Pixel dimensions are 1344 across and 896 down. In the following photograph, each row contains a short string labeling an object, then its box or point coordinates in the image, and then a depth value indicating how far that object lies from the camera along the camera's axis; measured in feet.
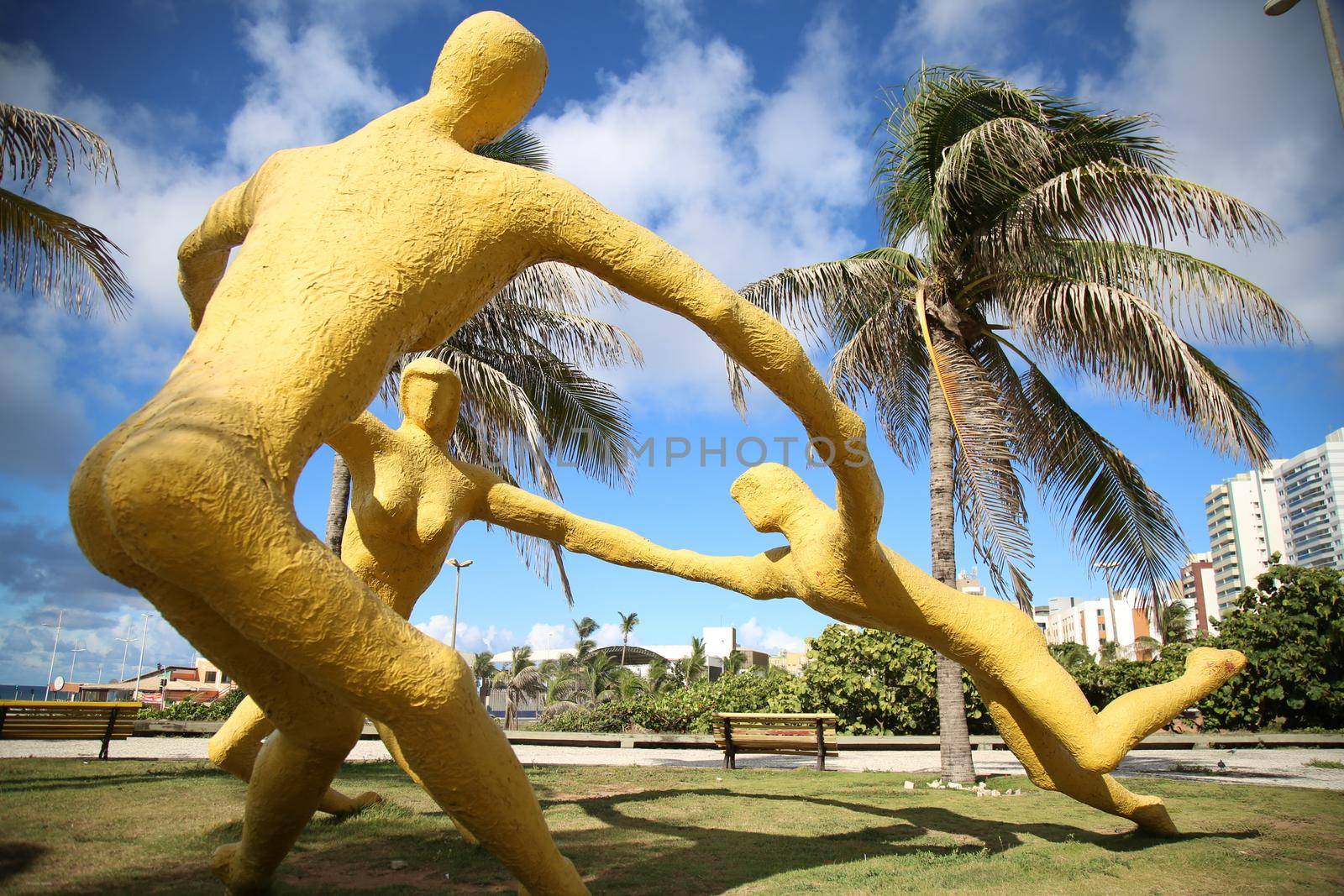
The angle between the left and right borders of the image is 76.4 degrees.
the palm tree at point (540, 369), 33.19
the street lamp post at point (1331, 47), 16.88
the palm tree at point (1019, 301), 26.37
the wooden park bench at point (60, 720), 26.99
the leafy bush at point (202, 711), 45.78
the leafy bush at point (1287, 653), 39.27
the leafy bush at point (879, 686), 43.24
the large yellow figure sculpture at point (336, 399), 6.59
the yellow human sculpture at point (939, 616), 12.59
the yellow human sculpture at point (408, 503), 12.82
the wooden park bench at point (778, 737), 32.68
